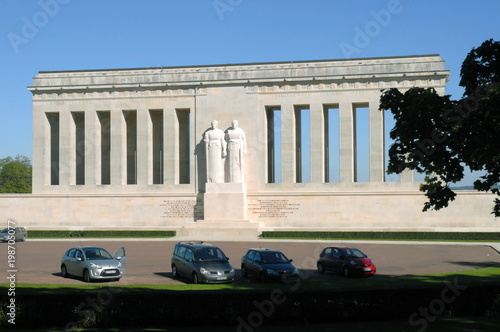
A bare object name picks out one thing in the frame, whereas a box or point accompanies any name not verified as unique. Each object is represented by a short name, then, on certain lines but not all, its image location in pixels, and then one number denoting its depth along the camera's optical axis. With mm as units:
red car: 28219
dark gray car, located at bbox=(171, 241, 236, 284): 24984
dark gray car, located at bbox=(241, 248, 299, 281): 25891
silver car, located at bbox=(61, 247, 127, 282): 25625
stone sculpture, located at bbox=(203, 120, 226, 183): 59188
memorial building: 57344
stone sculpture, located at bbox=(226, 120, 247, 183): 58791
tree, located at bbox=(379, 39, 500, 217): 18438
